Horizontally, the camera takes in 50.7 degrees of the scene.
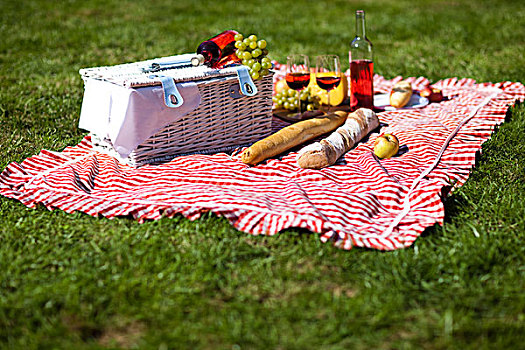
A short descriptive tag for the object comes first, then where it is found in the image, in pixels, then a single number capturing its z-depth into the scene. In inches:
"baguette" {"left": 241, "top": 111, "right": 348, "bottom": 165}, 125.6
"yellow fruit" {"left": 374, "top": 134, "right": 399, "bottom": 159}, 129.0
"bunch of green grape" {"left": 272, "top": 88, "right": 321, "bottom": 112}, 155.0
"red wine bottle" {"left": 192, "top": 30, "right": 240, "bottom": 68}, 137.9
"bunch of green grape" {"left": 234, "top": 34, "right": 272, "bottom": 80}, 135.6
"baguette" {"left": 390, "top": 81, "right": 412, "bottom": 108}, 163.2
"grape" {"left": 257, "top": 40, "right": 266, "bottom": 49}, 136.3
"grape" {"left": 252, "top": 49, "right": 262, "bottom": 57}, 136.2
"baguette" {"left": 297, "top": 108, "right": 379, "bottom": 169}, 122.3
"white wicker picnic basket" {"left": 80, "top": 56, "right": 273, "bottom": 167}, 127.1
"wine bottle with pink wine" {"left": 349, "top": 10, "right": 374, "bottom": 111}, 153.9
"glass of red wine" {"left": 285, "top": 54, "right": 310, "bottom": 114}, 137.7
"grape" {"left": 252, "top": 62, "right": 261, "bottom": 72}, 135.2
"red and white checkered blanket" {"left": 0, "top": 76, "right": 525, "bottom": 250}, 97.0
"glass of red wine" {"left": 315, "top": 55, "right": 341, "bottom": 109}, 142.1
